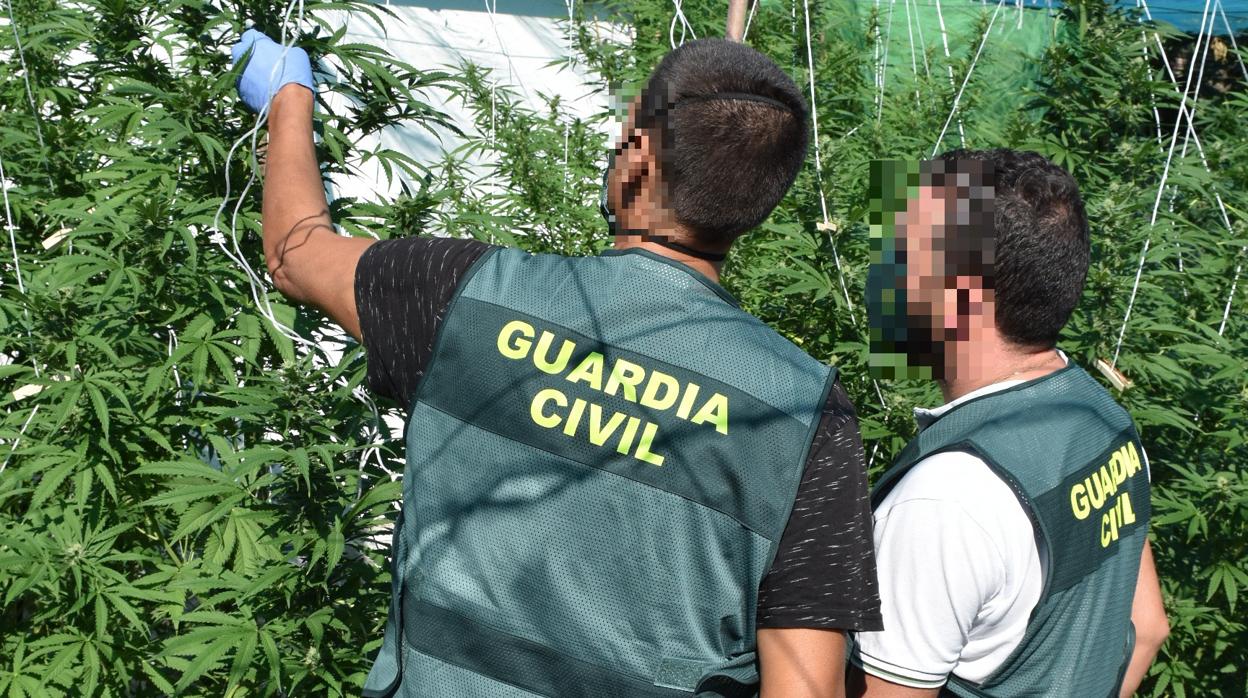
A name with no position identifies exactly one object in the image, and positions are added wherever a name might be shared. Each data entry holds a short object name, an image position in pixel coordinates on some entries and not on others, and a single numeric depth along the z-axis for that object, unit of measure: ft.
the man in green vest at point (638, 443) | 4.86
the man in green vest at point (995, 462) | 5.10
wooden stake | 11.91
